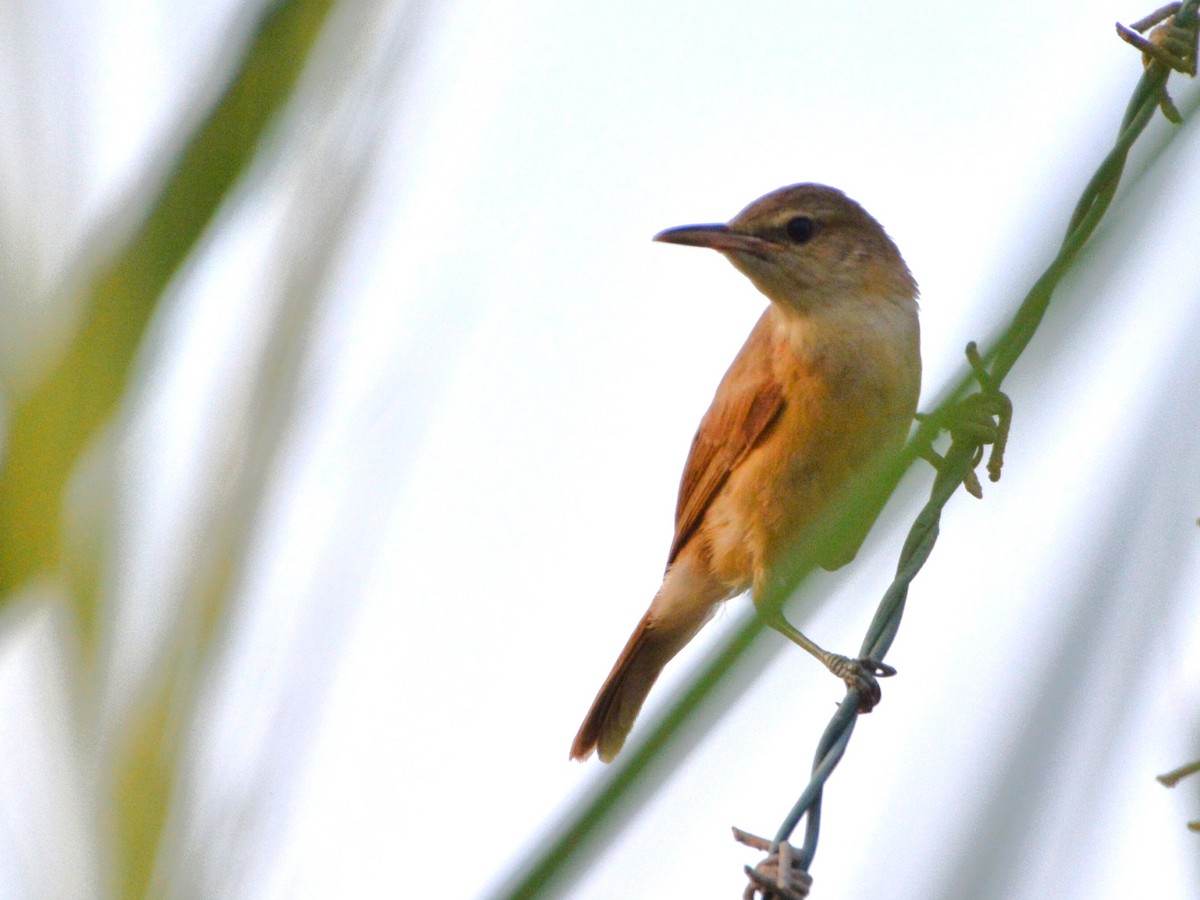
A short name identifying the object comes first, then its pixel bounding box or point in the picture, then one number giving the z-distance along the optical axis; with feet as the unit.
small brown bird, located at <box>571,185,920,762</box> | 31.40
